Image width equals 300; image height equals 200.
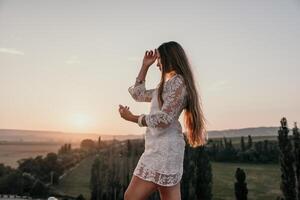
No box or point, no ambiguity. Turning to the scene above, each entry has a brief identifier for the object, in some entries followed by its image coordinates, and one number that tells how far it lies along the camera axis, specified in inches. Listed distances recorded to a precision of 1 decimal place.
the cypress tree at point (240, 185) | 721.6
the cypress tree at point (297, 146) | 648.4
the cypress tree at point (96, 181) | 759.7
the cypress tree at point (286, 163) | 649.1
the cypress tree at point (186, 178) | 702.5
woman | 56.4
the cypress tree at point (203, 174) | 718.5
